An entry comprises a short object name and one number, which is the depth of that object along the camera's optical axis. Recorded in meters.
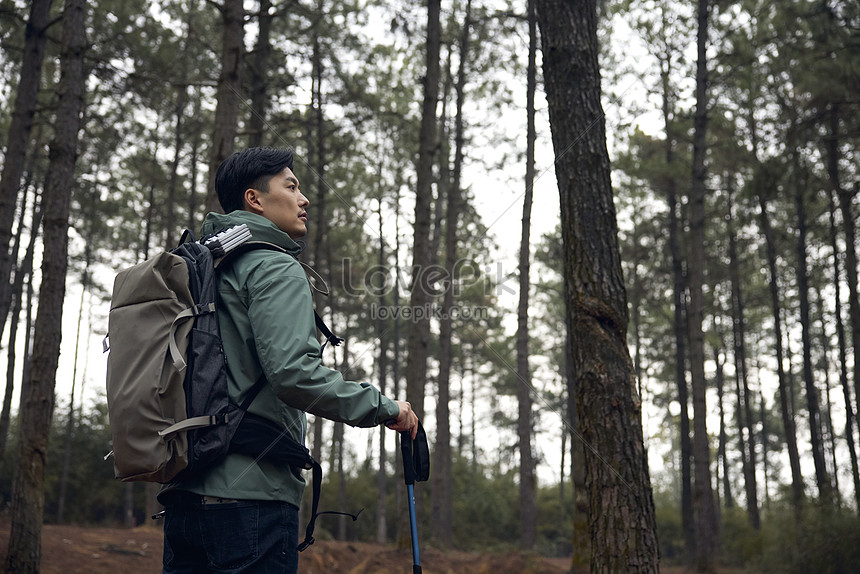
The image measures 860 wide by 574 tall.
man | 1.88
